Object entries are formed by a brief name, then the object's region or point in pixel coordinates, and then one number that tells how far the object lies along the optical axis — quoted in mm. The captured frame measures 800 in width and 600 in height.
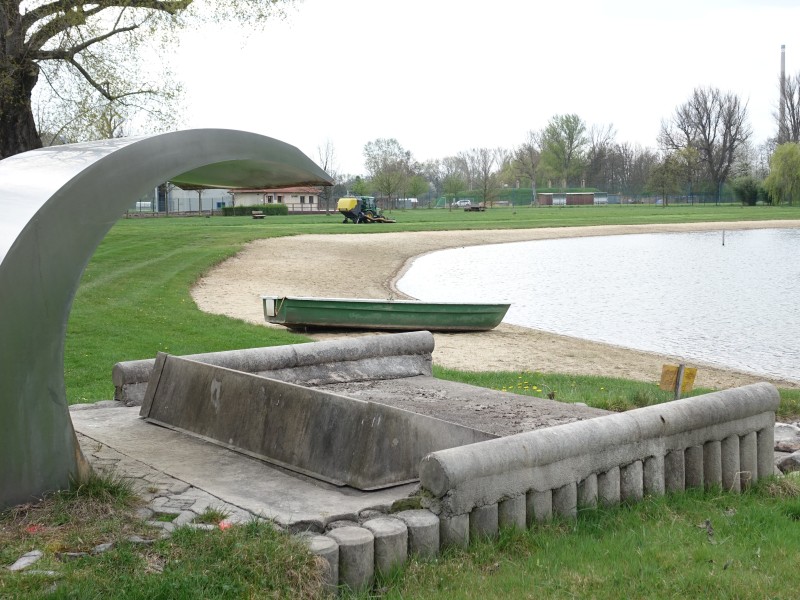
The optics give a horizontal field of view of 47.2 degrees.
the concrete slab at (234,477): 5555
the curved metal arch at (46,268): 5273
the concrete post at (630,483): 6227
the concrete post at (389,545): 4945
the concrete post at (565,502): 5816
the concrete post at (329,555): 4711
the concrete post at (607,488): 6078
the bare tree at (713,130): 120000
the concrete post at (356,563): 4816
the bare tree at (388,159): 110688
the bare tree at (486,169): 113231
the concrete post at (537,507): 5656
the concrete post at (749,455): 7035
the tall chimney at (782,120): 122312
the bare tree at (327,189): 92962
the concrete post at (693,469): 6676
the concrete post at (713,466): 6777
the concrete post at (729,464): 6871
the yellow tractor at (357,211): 62597
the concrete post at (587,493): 5957
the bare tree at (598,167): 135125
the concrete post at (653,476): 6344
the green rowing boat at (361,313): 19312
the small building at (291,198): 97875
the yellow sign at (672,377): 9117
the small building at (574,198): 126438
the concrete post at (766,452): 7148
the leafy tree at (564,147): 132625
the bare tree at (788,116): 121812
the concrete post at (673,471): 6527
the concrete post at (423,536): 5094
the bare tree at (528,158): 134700
